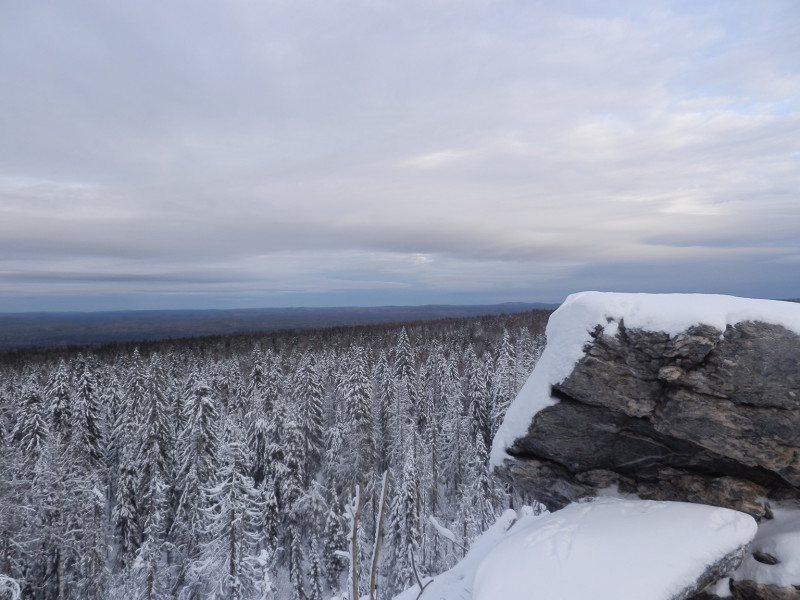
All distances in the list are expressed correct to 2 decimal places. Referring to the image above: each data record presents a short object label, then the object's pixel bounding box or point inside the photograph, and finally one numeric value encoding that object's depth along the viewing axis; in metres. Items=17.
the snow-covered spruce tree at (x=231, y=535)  18.70
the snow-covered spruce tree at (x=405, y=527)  25.41
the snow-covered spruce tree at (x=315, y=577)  26.48
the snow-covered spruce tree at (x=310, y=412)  33.91
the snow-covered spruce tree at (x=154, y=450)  27.34
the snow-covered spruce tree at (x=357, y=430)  28.88
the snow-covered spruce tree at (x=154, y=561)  23.31
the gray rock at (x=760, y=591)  6.51
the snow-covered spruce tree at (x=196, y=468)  24.38
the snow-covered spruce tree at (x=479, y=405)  39.91
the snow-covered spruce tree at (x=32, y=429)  26.61
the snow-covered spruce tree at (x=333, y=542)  27.33
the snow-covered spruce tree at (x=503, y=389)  35.44
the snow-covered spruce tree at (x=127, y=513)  27.52
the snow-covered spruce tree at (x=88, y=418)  31.69
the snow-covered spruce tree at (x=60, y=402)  33.53
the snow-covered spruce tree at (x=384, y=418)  39.09
